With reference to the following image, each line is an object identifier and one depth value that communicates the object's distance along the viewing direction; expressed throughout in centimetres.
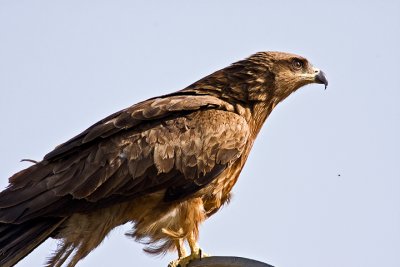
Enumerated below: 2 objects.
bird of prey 2169
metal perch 1887
